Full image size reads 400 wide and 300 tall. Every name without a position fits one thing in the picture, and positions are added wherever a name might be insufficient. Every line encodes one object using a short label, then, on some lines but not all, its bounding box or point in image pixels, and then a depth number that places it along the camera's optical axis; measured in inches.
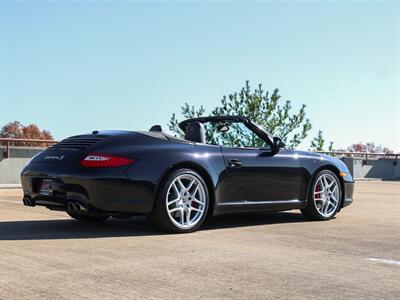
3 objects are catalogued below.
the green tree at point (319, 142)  1015.6
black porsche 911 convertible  221.6
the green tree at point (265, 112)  1010.0
